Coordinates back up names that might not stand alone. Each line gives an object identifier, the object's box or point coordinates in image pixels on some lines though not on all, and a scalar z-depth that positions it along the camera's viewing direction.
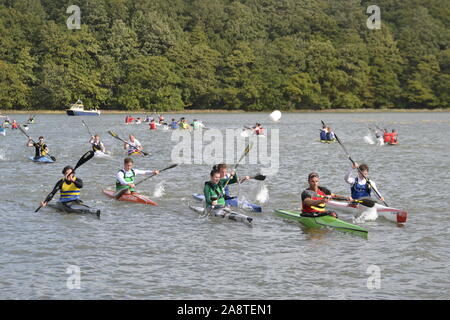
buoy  24.54
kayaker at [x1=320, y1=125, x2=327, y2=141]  50.74
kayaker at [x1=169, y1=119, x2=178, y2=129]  69.50
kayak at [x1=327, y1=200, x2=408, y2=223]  19.64
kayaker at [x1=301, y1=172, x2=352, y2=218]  18.66
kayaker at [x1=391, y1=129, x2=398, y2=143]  49.61
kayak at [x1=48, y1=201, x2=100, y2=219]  20.66
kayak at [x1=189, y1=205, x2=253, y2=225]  19.56
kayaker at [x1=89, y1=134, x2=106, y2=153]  37.75
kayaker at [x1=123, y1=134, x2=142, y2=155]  40.69
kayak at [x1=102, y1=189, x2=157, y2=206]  22.91
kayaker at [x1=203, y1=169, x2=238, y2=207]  20.17
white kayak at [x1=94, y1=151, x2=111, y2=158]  38.46
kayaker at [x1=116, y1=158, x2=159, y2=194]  22.98
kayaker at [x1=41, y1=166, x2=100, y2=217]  20.58
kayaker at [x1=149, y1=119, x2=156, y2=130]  68.19
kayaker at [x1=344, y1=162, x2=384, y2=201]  20.75
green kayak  17.81
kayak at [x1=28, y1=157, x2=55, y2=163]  36.54
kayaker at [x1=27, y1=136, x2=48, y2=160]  36.22
